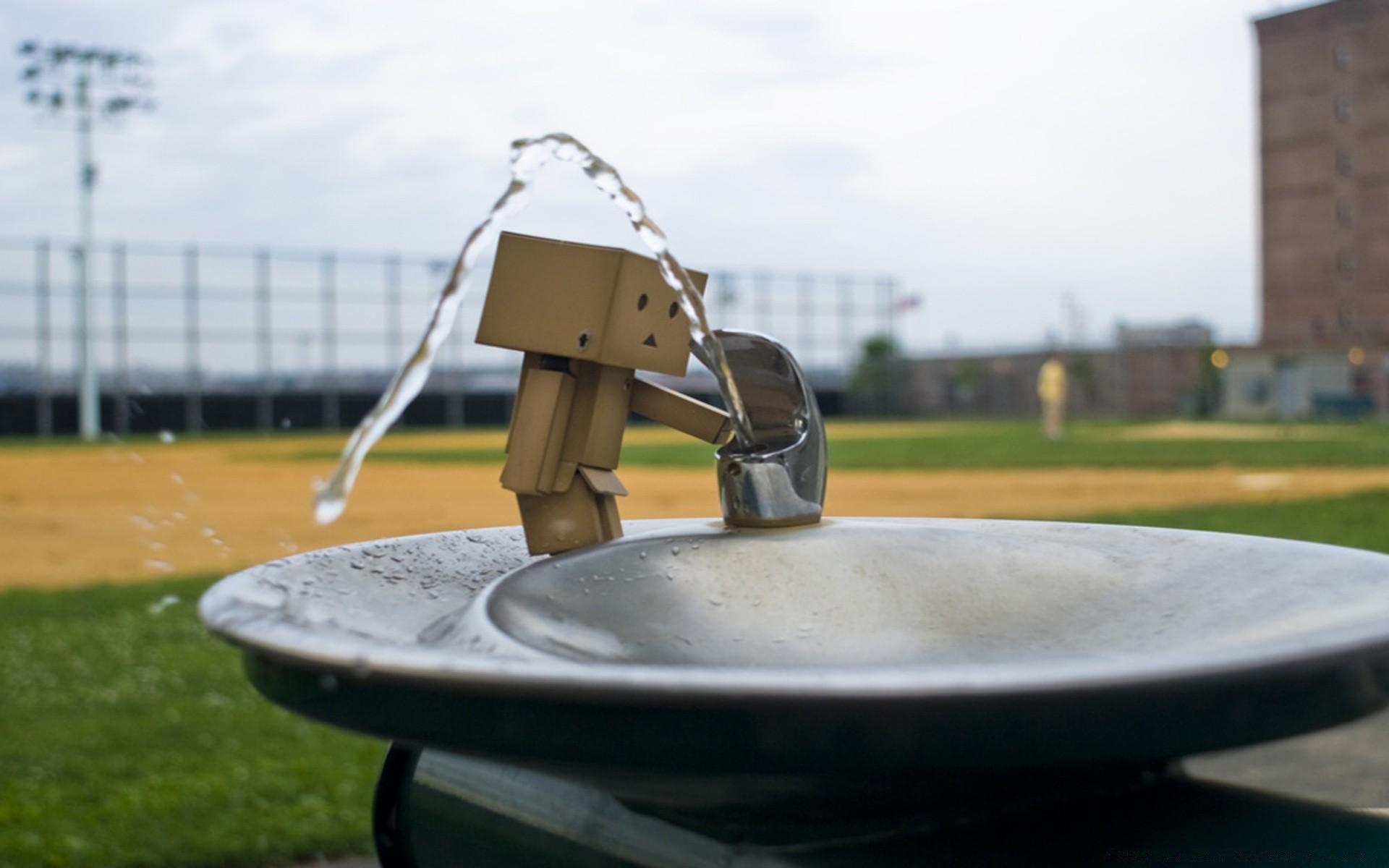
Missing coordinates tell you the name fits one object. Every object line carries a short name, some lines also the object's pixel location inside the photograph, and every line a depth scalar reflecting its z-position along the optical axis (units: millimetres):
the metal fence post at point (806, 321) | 35062
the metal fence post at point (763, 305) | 33594
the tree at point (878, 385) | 38062
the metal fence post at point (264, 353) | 28094
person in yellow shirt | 21984
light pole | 25312
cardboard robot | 1028
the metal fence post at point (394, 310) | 29547
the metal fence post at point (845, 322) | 36031
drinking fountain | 602
